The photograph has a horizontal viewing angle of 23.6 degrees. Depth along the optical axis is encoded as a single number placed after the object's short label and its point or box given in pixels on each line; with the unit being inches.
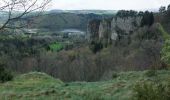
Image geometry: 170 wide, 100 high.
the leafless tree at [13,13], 277.3
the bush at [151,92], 270.7
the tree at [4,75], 760.5
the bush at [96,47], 3210.6
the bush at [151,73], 538.9
